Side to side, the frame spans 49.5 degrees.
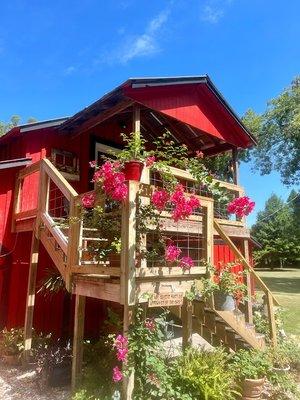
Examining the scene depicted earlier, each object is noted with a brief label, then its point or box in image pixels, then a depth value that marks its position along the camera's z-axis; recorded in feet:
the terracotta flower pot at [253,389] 17.95
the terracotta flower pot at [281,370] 20.92
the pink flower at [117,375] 13.80
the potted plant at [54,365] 19.85
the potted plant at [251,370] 18.03
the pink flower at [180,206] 15.15
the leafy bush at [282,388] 19.10
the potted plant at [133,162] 16.36
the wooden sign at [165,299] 15.58
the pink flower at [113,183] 14.51
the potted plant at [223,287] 17.98
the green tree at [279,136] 87.37
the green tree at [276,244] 147.54
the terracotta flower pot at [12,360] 23.08
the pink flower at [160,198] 15.08
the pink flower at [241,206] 17.99
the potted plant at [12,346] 23.12
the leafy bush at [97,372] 16.29
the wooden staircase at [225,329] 20.59
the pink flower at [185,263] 17.12
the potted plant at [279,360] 21.20
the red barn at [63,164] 24.84
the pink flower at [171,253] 16.08
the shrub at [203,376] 16.21
